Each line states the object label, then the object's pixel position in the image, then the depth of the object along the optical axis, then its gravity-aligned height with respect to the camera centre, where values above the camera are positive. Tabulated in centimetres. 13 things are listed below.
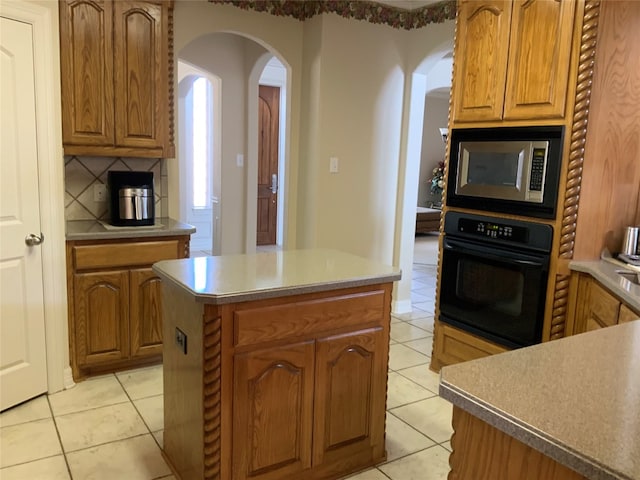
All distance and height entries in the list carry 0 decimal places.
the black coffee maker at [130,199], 326 -23
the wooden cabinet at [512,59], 248 +61
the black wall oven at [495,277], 264 -54
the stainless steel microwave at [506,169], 254 +4
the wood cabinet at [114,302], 301 -84
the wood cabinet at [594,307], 211 -55
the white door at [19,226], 259 -35
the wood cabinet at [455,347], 295 -101
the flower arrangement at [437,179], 1008 -9
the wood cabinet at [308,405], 192 -93
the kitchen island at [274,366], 185 -76
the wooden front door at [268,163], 727 +7
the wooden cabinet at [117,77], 294 +51
